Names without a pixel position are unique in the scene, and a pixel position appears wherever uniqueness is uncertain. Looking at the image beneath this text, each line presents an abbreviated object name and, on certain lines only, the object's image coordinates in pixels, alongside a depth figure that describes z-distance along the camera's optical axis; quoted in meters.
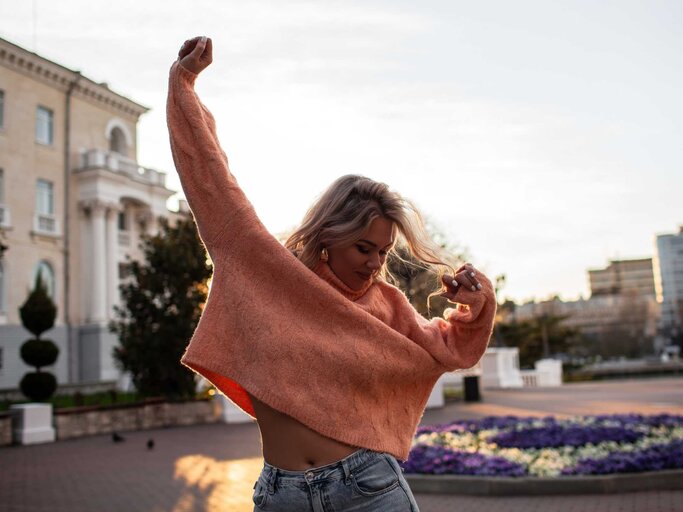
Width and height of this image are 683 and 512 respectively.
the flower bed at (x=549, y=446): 8.34
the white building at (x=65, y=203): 30.55
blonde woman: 2.17
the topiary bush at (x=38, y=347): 18.23
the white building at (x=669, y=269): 164.88
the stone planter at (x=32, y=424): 16.44
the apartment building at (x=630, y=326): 106.56
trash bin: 22.33
